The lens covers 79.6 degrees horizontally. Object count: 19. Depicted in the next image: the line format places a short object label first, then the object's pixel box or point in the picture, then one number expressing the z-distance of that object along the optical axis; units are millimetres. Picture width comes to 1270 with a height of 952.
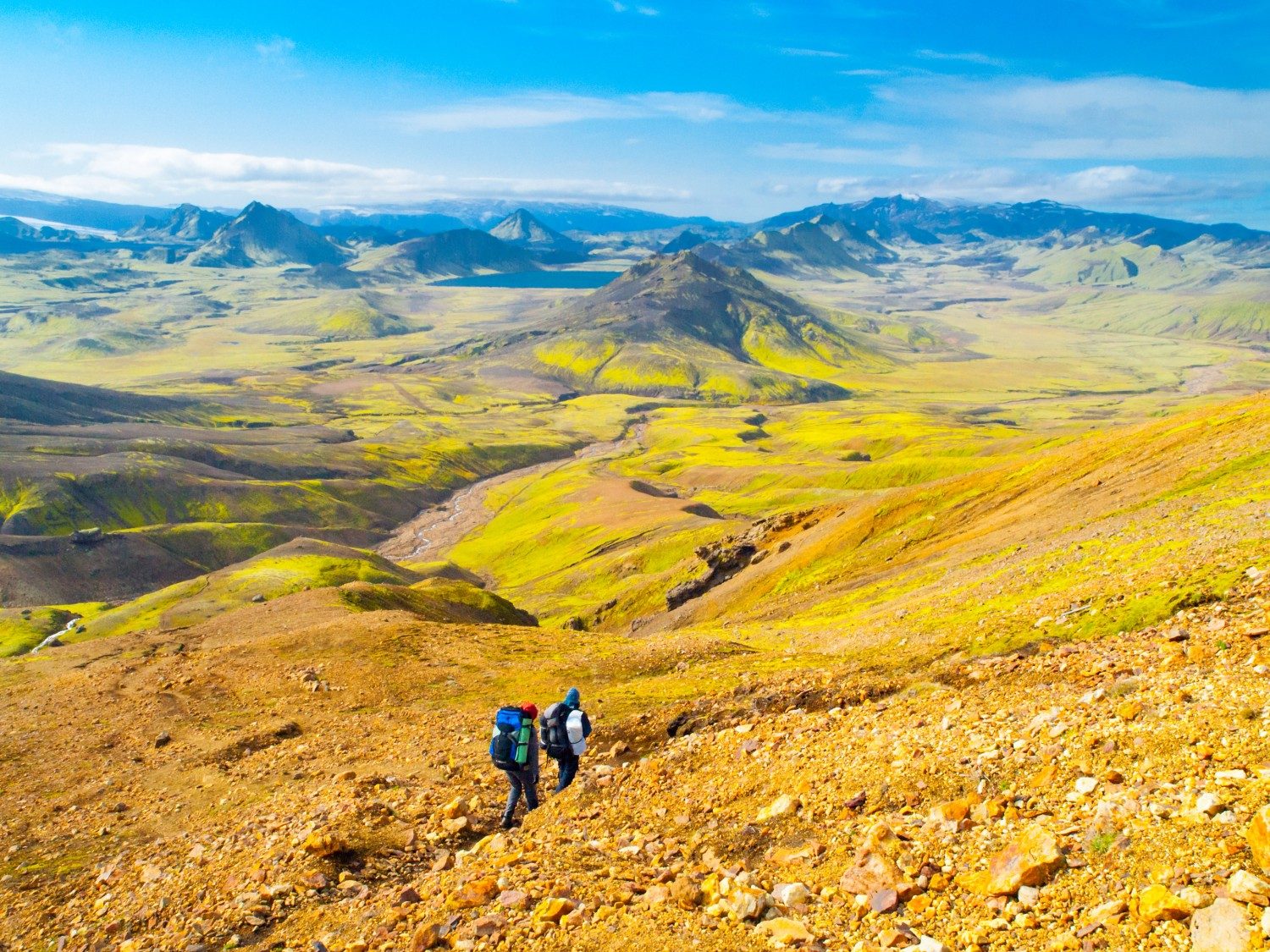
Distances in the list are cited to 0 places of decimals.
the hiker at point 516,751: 19984
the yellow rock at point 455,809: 20750
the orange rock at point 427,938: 13500
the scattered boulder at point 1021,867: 11031
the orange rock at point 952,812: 13805
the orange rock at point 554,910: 13359
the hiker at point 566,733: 20516
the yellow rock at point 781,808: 16625
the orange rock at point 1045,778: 13943
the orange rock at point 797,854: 14266
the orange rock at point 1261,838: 9562
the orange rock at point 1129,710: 15031
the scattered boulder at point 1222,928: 8539
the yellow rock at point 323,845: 18438
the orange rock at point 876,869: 12234
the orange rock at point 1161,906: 9273
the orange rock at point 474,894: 14430
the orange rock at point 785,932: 11477
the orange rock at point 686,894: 13109
